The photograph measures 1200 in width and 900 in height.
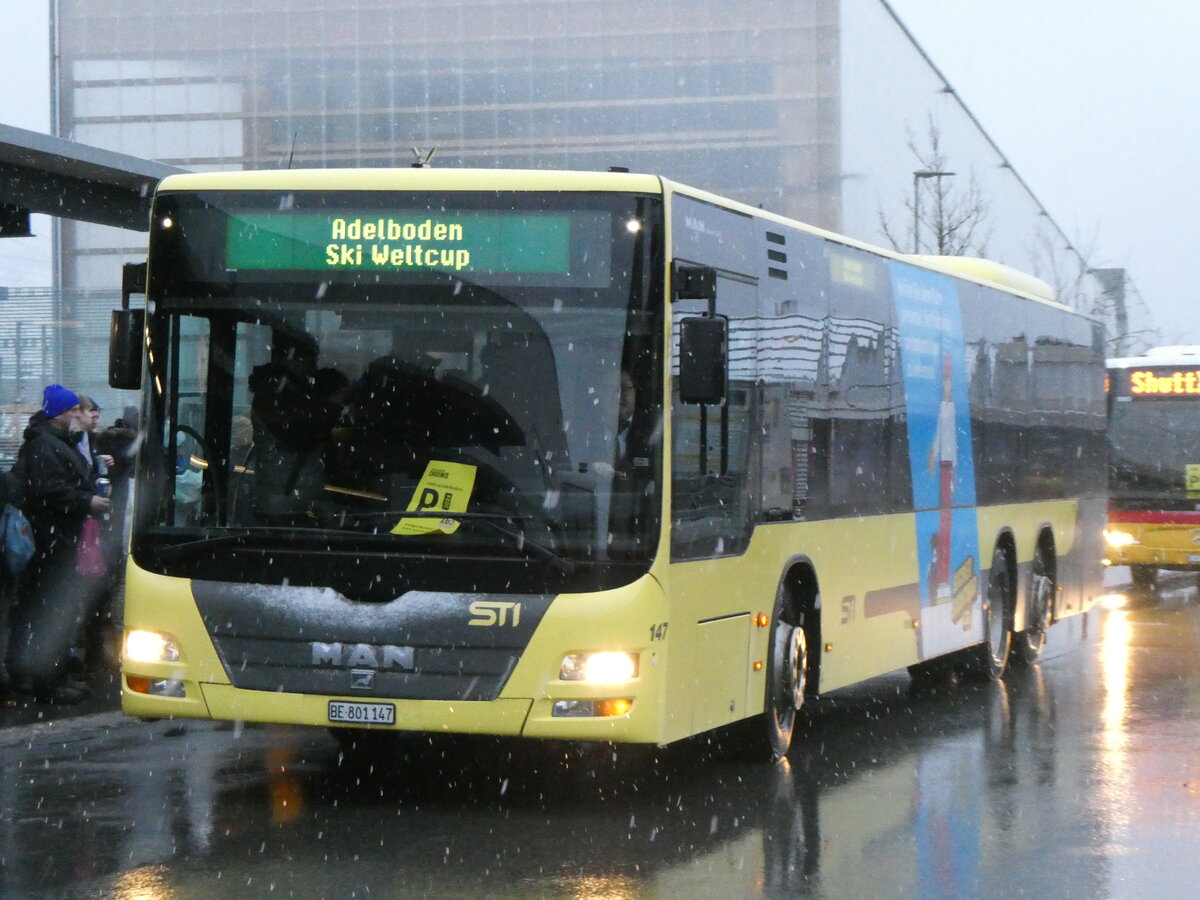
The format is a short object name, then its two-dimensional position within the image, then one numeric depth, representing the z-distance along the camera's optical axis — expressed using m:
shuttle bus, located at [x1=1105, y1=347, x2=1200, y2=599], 27.45
